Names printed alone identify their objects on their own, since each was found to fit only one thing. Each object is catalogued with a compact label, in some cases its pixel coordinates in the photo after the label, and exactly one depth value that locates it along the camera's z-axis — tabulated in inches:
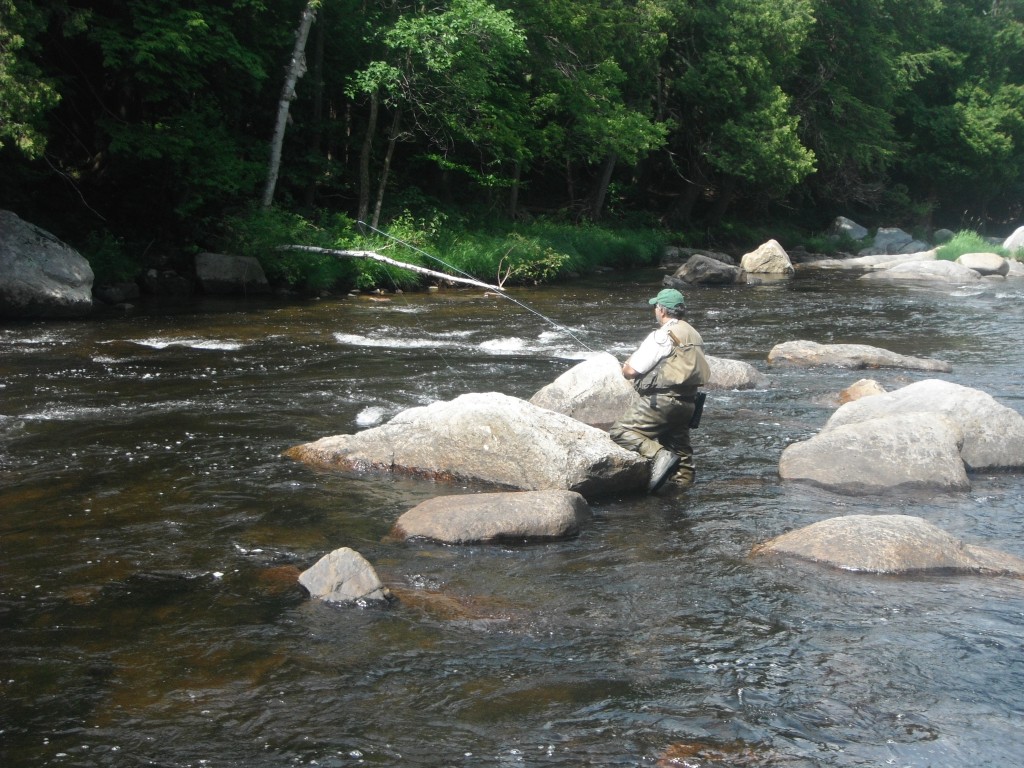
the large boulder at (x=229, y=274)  738.2
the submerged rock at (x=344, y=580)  211.6
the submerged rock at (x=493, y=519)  251.8
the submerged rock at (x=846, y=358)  503.5
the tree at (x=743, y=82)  1184.2
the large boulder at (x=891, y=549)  232.7
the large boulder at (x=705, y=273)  964.6
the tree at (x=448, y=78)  776.9
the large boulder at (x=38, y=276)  584.4
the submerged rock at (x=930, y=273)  1013.2
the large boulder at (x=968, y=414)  328.5
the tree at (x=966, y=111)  1641.2
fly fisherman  304.7
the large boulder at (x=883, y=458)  305.4
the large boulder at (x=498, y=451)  289.4
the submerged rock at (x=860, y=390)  412.8
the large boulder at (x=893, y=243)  1417.3
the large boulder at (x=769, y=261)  1079.6
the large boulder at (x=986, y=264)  1053.2
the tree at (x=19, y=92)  541.6
